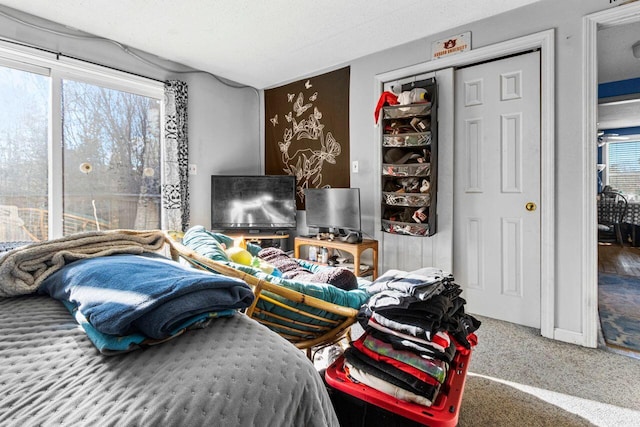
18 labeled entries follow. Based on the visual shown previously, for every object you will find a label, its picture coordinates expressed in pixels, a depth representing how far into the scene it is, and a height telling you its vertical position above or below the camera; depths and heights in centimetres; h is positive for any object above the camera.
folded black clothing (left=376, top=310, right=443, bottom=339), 106 -36
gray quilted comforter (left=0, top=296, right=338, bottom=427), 50 -29
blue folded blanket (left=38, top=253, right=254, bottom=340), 63 -18
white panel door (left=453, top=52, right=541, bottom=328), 242 +19
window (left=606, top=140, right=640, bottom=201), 662 +92
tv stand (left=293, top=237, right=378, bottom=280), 289 -31
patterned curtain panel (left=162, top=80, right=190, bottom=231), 328 +60
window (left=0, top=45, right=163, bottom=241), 252 +56
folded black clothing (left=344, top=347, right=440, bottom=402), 105 -54
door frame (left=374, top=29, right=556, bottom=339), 224 +29
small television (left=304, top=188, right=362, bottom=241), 302 +2
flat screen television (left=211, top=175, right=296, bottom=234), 357 +11
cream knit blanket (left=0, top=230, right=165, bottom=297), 92 -13
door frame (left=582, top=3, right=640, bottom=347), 210 +28
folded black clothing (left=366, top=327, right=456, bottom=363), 107 -46
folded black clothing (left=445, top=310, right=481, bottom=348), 118 -43
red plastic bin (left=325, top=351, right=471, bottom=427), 99 -61
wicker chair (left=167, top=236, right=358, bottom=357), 122 -40
